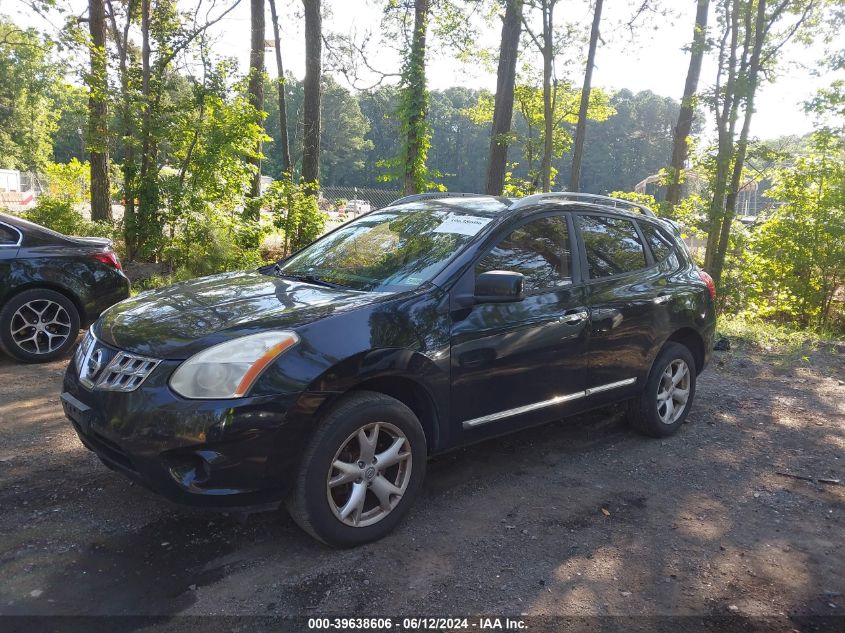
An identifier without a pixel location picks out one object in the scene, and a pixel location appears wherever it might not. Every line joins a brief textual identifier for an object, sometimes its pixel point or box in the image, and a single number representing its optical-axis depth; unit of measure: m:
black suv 2.85
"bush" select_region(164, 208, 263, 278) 10.31
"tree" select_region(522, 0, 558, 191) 11.53
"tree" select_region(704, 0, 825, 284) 10.83
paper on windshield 3.95
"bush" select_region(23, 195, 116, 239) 10.66
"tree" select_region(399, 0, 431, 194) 12.77
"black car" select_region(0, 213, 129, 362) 6.11
